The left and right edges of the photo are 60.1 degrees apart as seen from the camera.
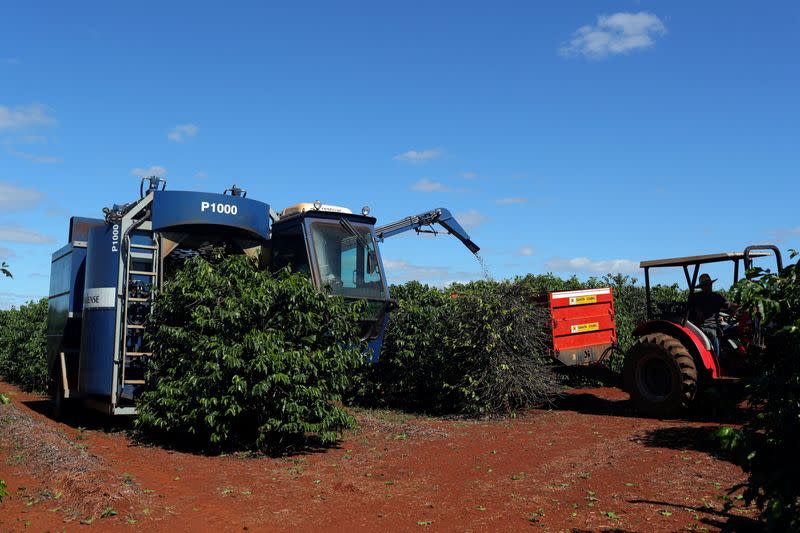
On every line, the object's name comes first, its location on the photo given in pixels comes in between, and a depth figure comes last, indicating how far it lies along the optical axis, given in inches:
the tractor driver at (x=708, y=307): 430.3
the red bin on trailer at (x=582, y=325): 488.4
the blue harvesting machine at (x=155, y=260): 382.3
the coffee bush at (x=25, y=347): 684.1
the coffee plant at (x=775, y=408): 159.0
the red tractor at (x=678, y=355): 414.6
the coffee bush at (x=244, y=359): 338.3
